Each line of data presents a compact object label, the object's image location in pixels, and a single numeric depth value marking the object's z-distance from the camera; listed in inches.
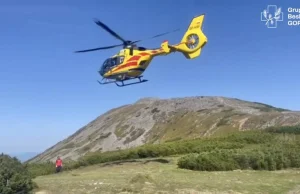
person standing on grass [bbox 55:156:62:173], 1286.9
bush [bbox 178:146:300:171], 1059.9
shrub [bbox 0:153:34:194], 690.8
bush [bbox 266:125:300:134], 1836.9
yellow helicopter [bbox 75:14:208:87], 1392.3
